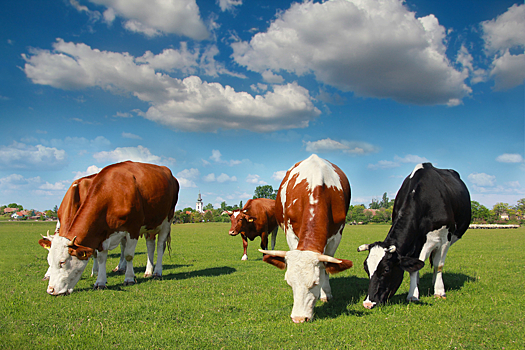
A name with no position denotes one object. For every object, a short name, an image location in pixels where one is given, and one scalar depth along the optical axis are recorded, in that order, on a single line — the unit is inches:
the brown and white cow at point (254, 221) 598.5
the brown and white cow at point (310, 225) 217.5
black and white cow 259.6
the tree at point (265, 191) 5172.2
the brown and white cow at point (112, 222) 303.1
